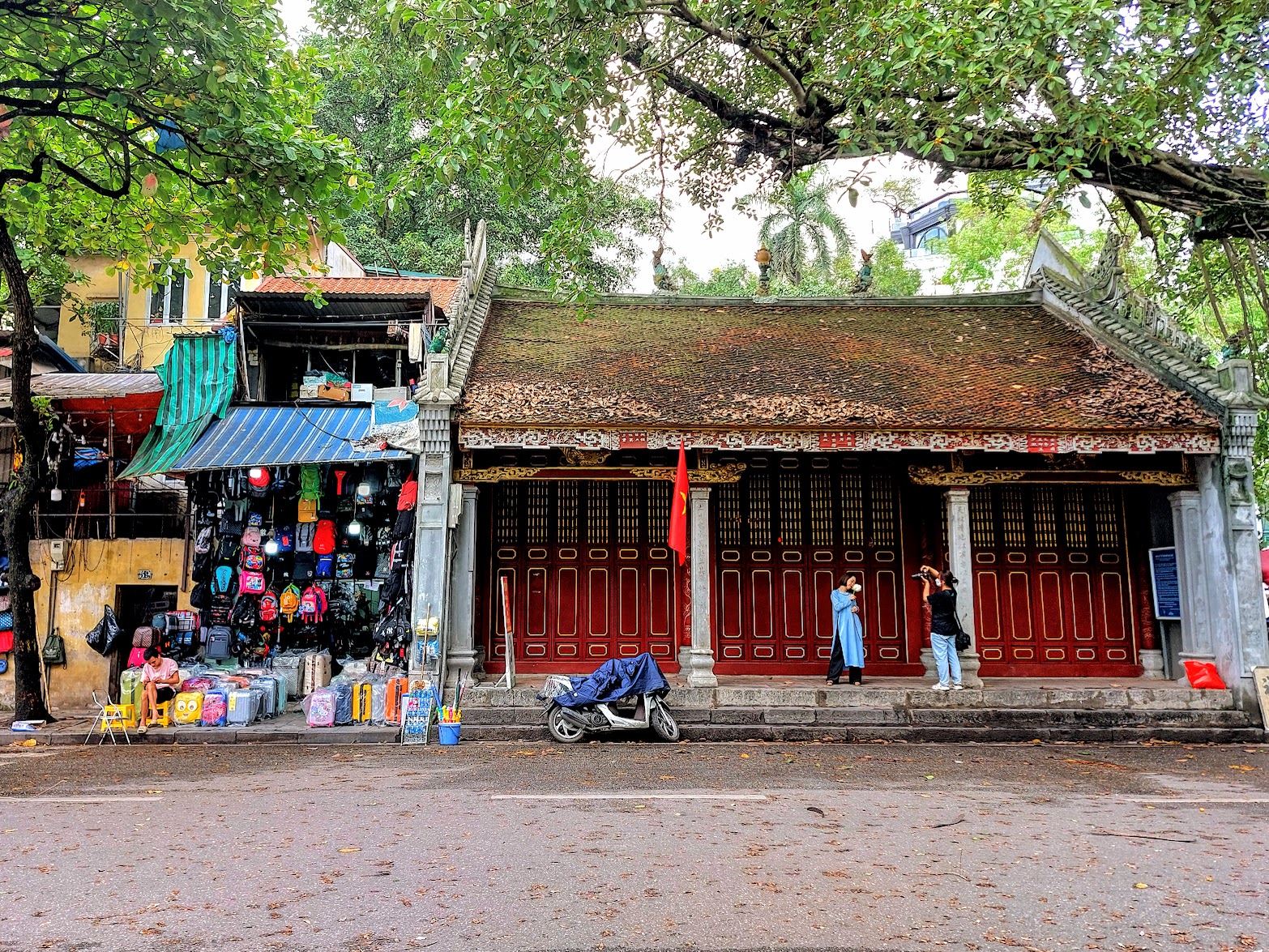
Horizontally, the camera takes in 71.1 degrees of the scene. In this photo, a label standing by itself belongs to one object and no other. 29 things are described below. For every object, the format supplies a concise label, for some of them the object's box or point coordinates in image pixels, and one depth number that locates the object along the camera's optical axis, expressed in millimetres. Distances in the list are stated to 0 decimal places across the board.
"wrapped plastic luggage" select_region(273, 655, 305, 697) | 12953
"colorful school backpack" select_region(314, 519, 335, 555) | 13438
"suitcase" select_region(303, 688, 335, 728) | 11047
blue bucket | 10508
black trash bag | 12805
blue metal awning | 12602
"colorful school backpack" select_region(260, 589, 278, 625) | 13195
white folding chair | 10719
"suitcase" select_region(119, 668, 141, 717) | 10953
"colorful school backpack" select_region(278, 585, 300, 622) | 13242
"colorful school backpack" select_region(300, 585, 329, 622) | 13203
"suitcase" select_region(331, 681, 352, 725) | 11172
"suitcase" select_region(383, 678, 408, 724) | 11180
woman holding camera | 11359
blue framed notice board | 12578
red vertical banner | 11391
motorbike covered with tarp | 10188
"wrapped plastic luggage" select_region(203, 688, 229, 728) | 11078
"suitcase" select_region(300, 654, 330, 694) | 12891
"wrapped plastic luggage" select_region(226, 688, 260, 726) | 11094
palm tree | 25484
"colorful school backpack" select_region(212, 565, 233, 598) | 13242
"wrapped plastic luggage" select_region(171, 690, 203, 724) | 11000
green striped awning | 13320
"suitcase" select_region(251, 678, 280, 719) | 11688
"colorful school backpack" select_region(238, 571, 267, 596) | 13148
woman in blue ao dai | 12039
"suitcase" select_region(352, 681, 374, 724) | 11203
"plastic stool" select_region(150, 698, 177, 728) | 10961
